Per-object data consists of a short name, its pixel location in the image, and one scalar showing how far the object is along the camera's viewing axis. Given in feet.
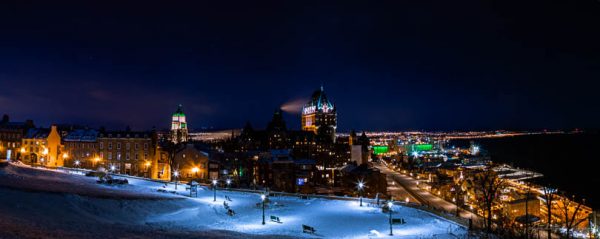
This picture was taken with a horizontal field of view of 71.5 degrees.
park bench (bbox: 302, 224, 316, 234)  108.48
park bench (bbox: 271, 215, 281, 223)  122.83
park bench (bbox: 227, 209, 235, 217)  131.17
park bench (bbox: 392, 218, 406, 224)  121.08
